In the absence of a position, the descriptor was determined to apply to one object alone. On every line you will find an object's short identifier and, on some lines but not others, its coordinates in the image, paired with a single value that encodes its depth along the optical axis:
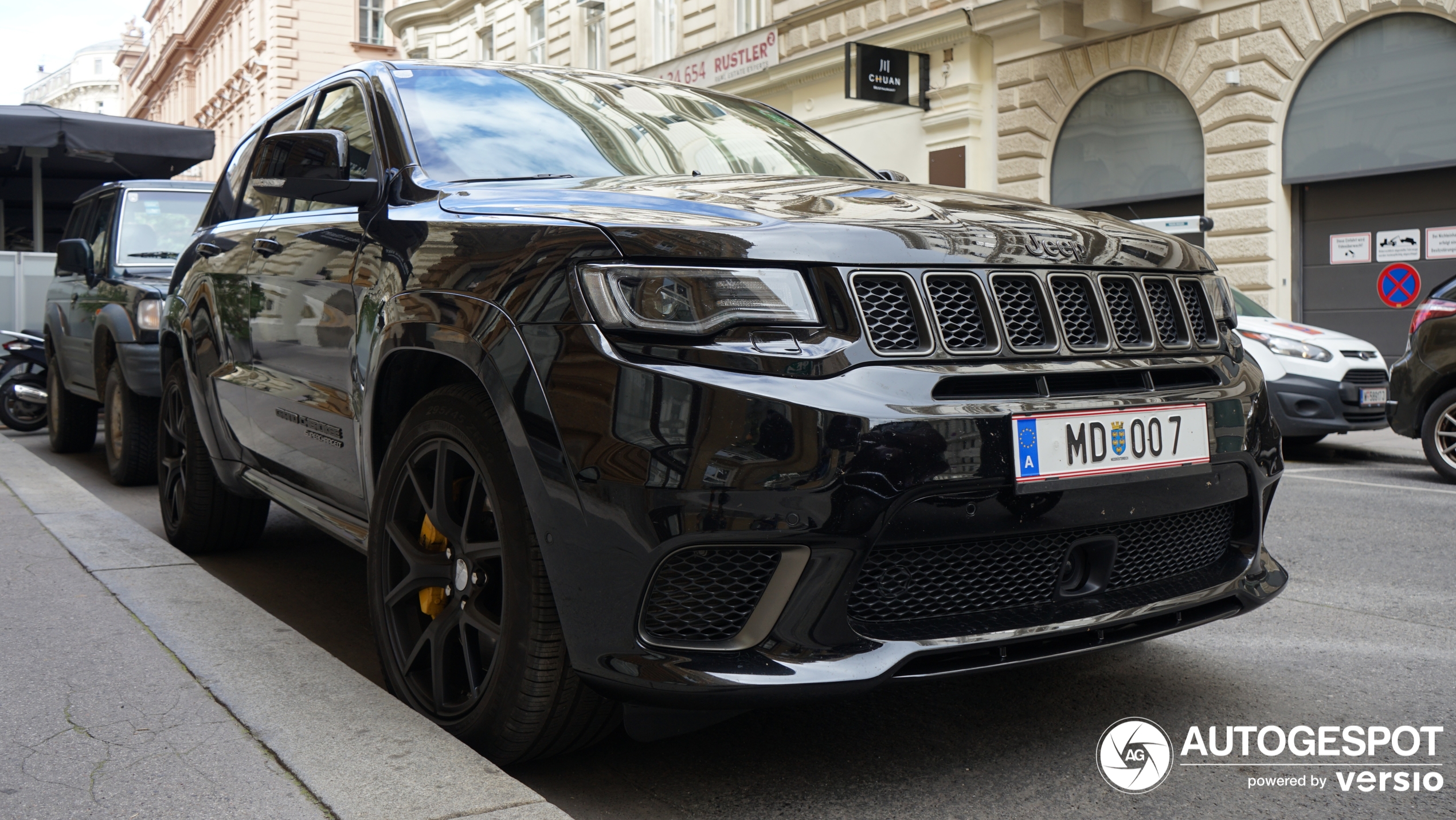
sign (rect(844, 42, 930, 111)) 17.62
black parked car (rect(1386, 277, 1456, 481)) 8.16
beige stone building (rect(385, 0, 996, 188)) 17.62
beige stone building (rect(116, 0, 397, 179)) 43.25
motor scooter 10.41
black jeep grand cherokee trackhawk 2.26
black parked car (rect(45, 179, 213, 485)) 6.95
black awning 11.84
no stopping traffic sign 13.12
